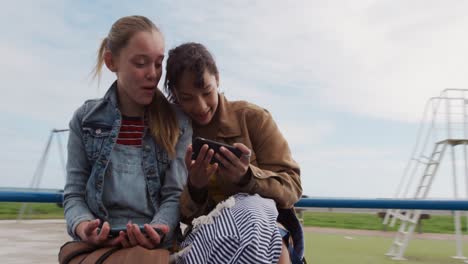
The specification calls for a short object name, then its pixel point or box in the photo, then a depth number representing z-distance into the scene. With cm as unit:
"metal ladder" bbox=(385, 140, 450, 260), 460
